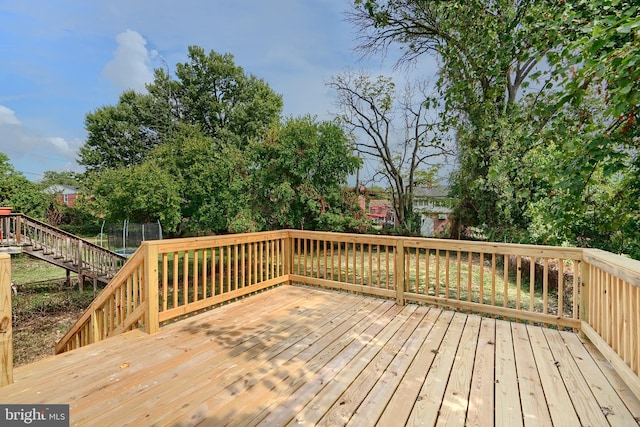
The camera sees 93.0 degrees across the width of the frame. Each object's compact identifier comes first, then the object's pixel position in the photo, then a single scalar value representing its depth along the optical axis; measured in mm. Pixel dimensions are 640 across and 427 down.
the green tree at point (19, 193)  14867
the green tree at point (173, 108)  22688
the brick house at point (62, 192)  21784
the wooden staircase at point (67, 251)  9586
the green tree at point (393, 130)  12938
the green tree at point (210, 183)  9070
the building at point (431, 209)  12844
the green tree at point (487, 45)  3061
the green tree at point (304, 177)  8531
